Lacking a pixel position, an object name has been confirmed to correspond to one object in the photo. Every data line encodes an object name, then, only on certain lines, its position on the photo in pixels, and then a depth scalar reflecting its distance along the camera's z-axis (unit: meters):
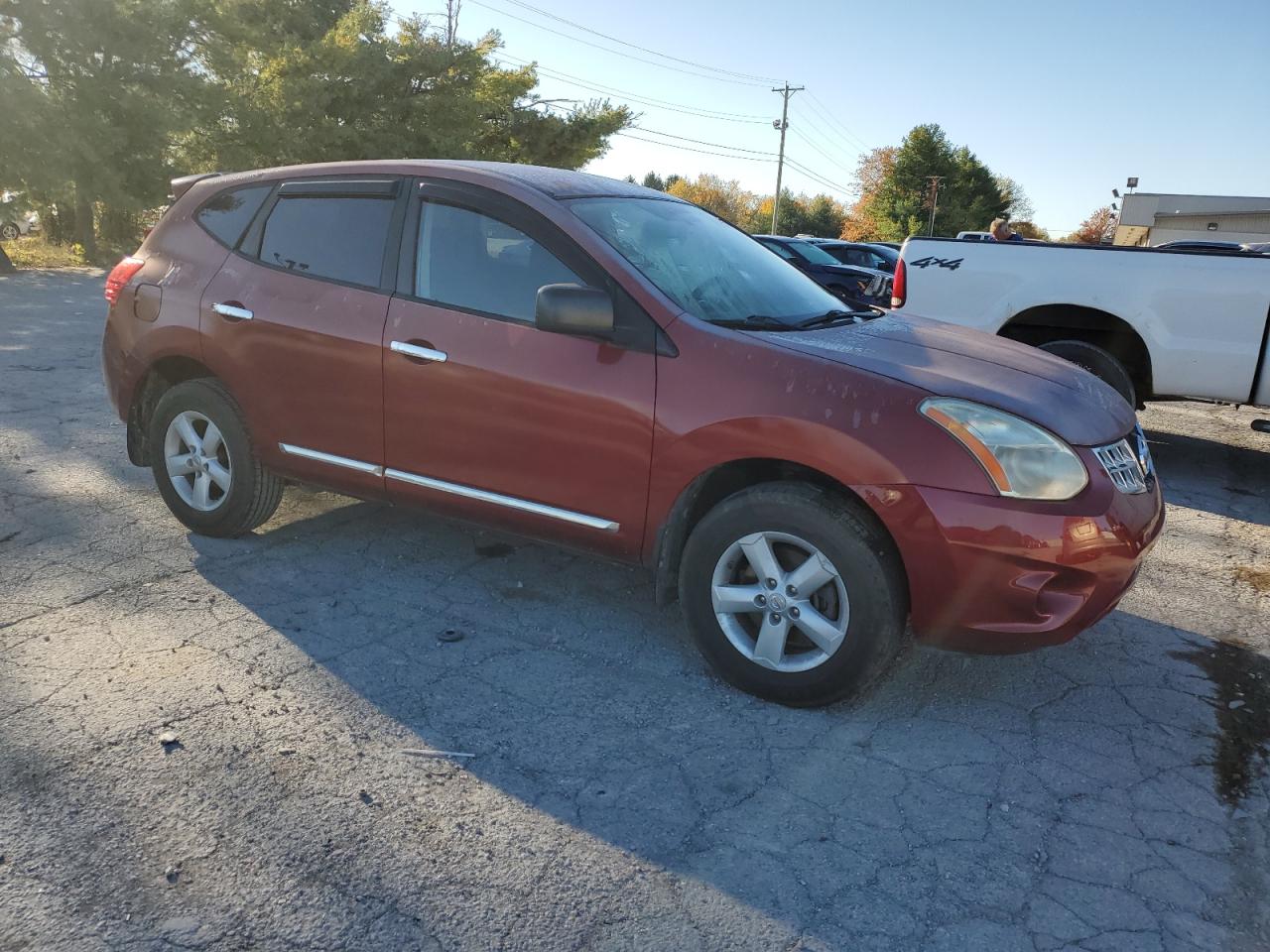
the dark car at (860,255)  17.83
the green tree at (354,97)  22.45
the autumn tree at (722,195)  100.94
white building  56.72
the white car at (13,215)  18.16
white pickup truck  6.40
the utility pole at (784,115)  62.30
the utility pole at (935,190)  72.25
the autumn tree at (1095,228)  100.40
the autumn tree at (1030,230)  104.94
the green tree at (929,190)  74.31
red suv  2.96
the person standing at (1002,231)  10.61
